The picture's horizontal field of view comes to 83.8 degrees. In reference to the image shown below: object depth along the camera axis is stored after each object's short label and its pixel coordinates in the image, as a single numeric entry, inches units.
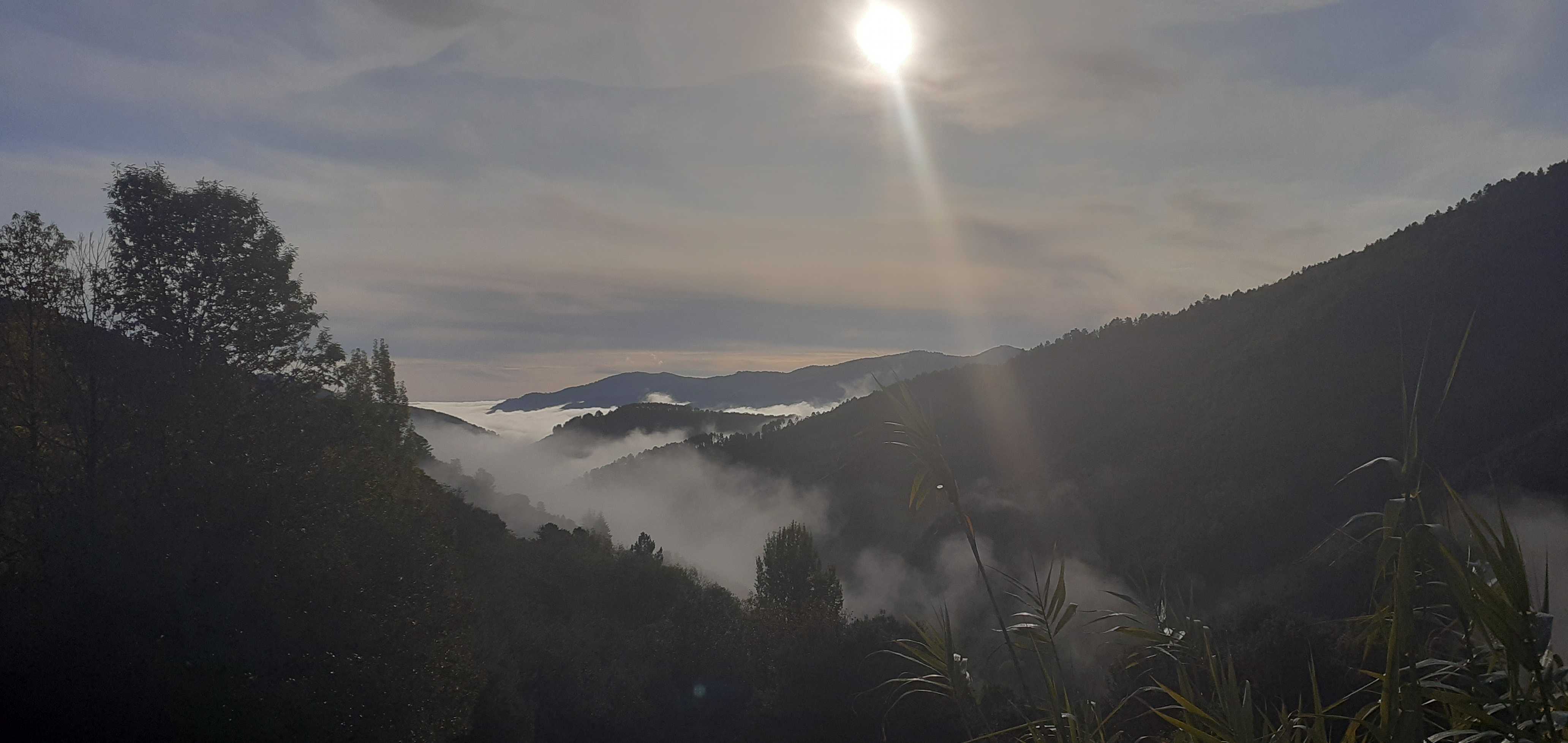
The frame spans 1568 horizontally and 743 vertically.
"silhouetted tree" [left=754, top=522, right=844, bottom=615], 1550.2
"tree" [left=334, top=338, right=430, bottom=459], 711.1
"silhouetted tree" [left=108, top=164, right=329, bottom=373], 534.9
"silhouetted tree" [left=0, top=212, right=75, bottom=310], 503.2
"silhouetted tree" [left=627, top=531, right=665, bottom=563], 1928.9
